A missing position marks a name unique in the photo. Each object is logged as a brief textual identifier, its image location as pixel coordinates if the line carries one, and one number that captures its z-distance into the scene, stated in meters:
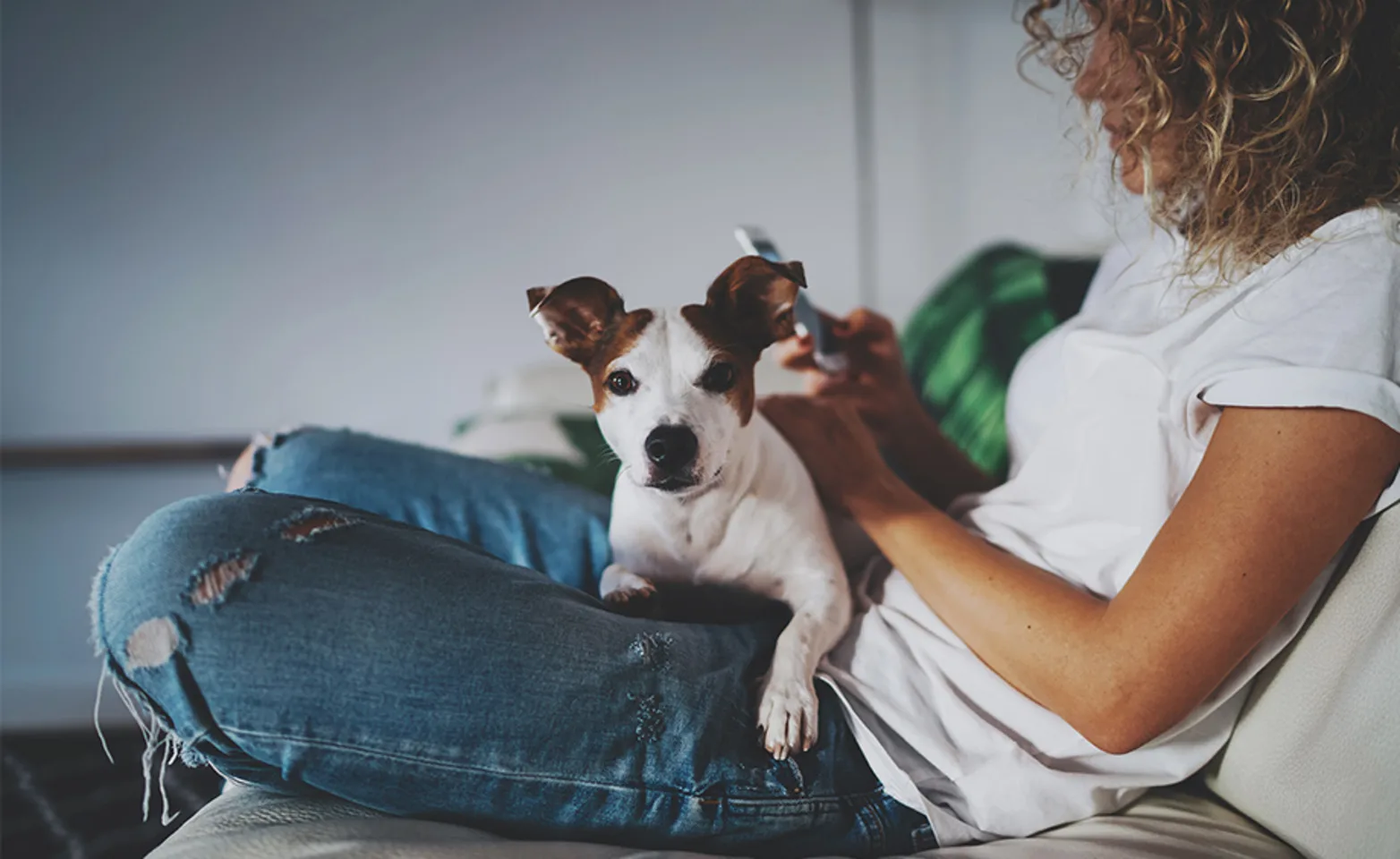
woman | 0.66
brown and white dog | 0.84
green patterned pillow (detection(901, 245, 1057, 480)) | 1.60
